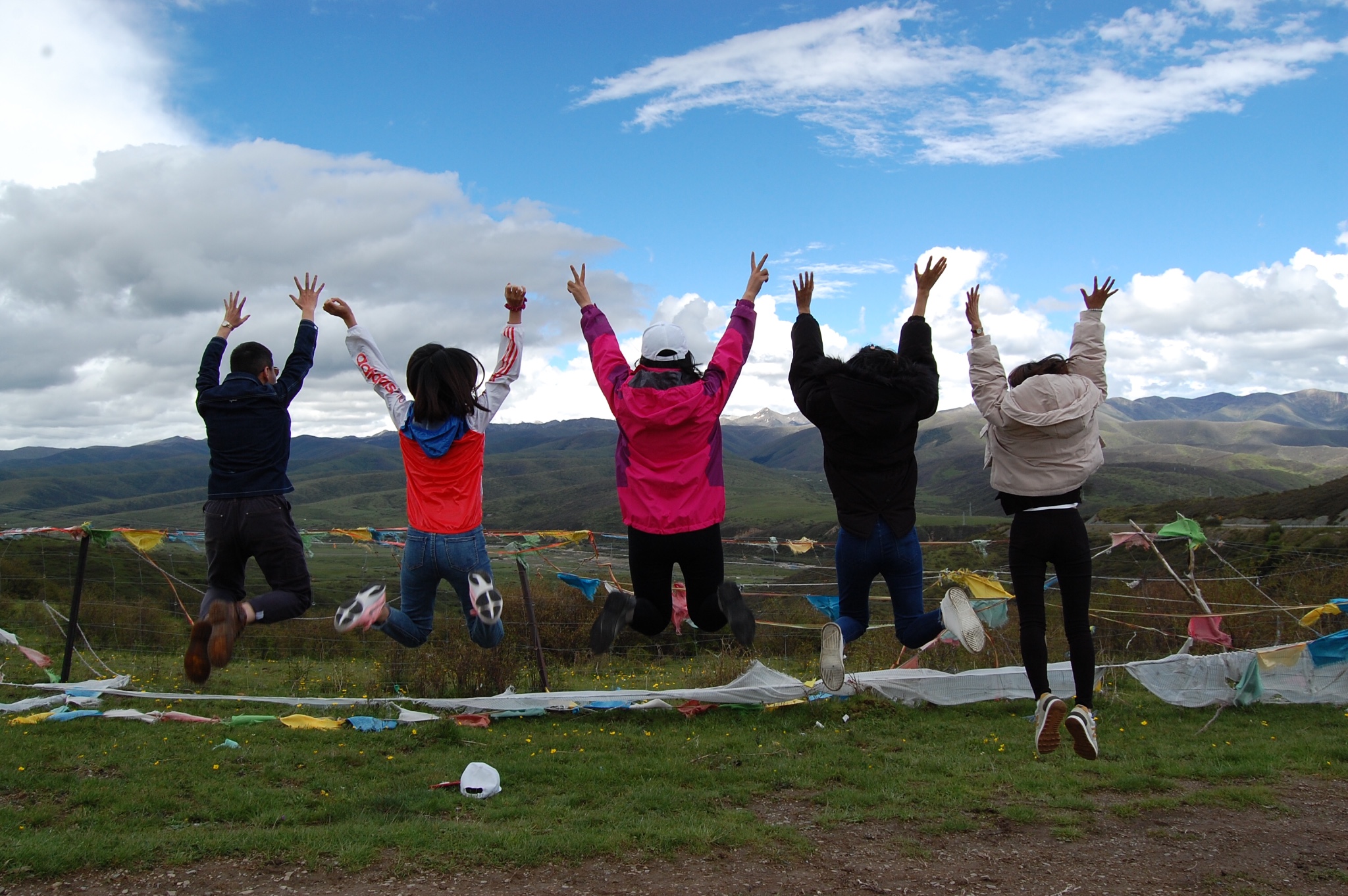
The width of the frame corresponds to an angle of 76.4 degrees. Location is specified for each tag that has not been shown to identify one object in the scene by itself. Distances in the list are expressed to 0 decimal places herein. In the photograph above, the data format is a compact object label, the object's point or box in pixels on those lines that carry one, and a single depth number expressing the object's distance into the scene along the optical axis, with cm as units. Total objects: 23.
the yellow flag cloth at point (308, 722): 911
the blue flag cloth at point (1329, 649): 1007
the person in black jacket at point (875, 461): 527
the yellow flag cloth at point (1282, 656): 1011
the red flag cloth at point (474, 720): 942
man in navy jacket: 545
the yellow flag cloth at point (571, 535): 991
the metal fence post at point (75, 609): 1030
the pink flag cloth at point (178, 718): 920
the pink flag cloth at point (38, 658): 1094
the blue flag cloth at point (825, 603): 1028
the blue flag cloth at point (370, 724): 900
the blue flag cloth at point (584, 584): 1041
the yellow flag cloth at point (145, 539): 1011
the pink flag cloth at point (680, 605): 941
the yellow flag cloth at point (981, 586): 955
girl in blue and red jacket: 547
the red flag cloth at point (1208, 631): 1111
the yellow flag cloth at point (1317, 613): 1009
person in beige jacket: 511
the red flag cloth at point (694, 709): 1008
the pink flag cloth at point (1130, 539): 1062
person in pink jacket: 503
